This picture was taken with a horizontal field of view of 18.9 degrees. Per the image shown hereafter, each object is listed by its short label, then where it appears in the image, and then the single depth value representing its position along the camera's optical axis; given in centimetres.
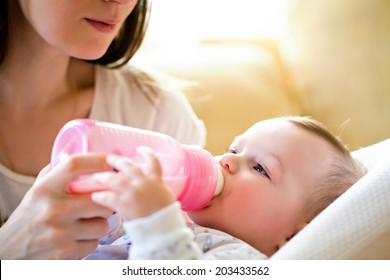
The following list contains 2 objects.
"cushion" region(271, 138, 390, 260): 92
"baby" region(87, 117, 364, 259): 99
